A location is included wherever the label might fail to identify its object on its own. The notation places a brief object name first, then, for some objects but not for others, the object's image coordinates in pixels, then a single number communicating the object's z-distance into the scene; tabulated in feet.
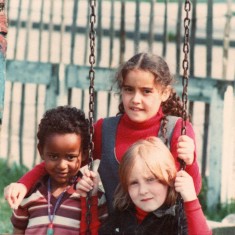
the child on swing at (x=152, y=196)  12.93
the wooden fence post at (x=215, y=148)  23.18
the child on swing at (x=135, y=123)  14.12
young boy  14.43
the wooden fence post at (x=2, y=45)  13.80
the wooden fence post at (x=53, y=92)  25.53
